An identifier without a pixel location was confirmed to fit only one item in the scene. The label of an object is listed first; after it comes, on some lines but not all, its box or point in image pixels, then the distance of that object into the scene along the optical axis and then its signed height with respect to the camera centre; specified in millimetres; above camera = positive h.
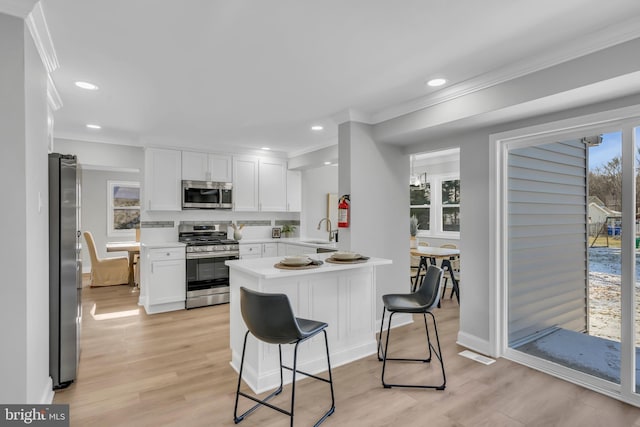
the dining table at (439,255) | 4848 -600
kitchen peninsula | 2578 -825
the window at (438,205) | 6176 +153
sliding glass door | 2439 -330
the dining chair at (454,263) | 5745 -857
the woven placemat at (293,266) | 2642 -423
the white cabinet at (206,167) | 5238 +746
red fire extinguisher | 3705 +37
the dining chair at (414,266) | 5949 -937
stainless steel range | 4977 -812
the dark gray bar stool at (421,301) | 2619 -744
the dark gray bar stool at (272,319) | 2025 -647
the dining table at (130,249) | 5961 -634
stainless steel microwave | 5191 +296
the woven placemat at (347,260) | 2953 -420
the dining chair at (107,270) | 6164 -1051
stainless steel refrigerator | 2484 -421
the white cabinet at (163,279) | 4707 -940
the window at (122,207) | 7629 +140
